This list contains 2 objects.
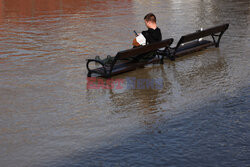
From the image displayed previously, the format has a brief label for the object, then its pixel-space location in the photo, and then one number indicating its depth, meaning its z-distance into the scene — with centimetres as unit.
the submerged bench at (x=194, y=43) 2072
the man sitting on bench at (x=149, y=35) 1914
